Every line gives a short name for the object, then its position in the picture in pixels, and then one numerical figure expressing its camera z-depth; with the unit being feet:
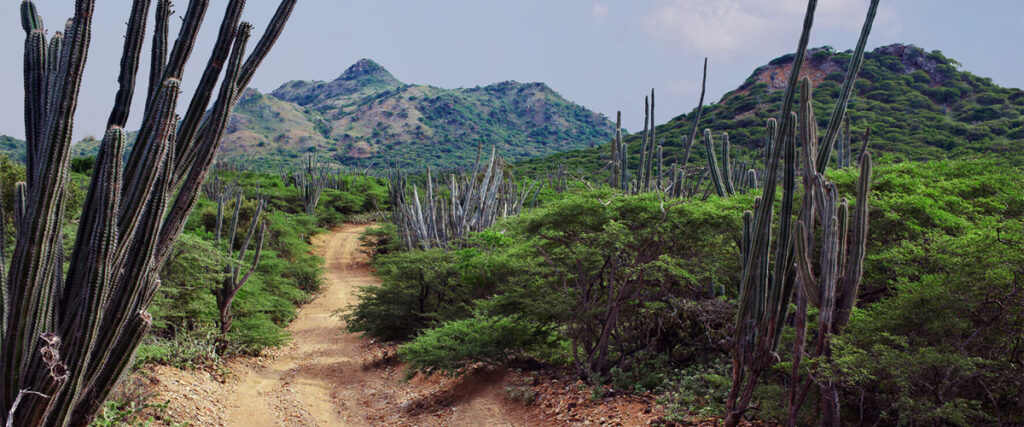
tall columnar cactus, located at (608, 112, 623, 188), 35.42
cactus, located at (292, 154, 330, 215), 91.61
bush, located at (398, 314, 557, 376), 26.40
